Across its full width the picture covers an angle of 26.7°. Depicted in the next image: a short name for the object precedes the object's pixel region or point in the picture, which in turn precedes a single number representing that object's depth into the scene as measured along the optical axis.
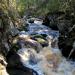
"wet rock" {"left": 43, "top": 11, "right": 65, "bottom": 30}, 19.17
